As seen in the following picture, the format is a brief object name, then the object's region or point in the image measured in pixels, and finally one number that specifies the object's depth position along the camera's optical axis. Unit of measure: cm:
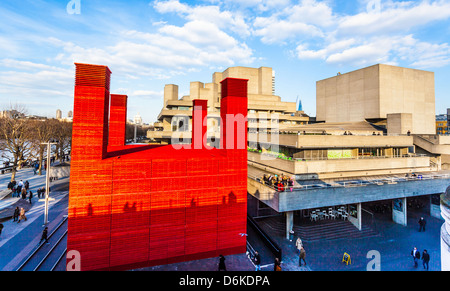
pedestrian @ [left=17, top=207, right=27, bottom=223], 1879
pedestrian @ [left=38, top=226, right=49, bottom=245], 1494
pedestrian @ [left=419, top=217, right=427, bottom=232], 2094
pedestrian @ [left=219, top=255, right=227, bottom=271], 1220
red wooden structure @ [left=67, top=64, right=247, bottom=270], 1155
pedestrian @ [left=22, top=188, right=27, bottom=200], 2394
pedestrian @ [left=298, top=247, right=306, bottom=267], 1446
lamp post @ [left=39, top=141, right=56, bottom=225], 1793
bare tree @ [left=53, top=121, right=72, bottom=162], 4956
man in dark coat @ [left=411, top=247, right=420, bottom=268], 1459
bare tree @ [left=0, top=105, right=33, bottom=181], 3196
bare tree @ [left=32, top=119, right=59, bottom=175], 3769
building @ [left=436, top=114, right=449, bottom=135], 10036
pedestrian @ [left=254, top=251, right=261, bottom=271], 1306
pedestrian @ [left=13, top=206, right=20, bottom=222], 1868
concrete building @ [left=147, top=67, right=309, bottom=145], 4931
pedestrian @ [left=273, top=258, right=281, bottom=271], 1245
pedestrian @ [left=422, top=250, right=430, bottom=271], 1424
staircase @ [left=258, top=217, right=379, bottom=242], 1961
